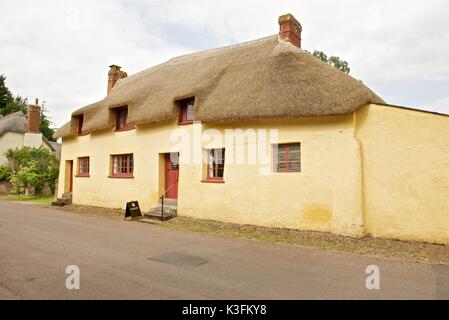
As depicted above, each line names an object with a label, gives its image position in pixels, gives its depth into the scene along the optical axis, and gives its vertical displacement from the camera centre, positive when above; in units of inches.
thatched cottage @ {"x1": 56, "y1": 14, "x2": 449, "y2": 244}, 347.3 +42.3
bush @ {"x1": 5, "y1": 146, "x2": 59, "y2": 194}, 946.7 +30.9
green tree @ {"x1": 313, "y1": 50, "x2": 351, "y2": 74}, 1348.4 +517.3
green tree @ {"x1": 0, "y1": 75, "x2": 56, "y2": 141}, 1798.7 +421.4
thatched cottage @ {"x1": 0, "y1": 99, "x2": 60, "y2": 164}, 1172.5 +170.7
